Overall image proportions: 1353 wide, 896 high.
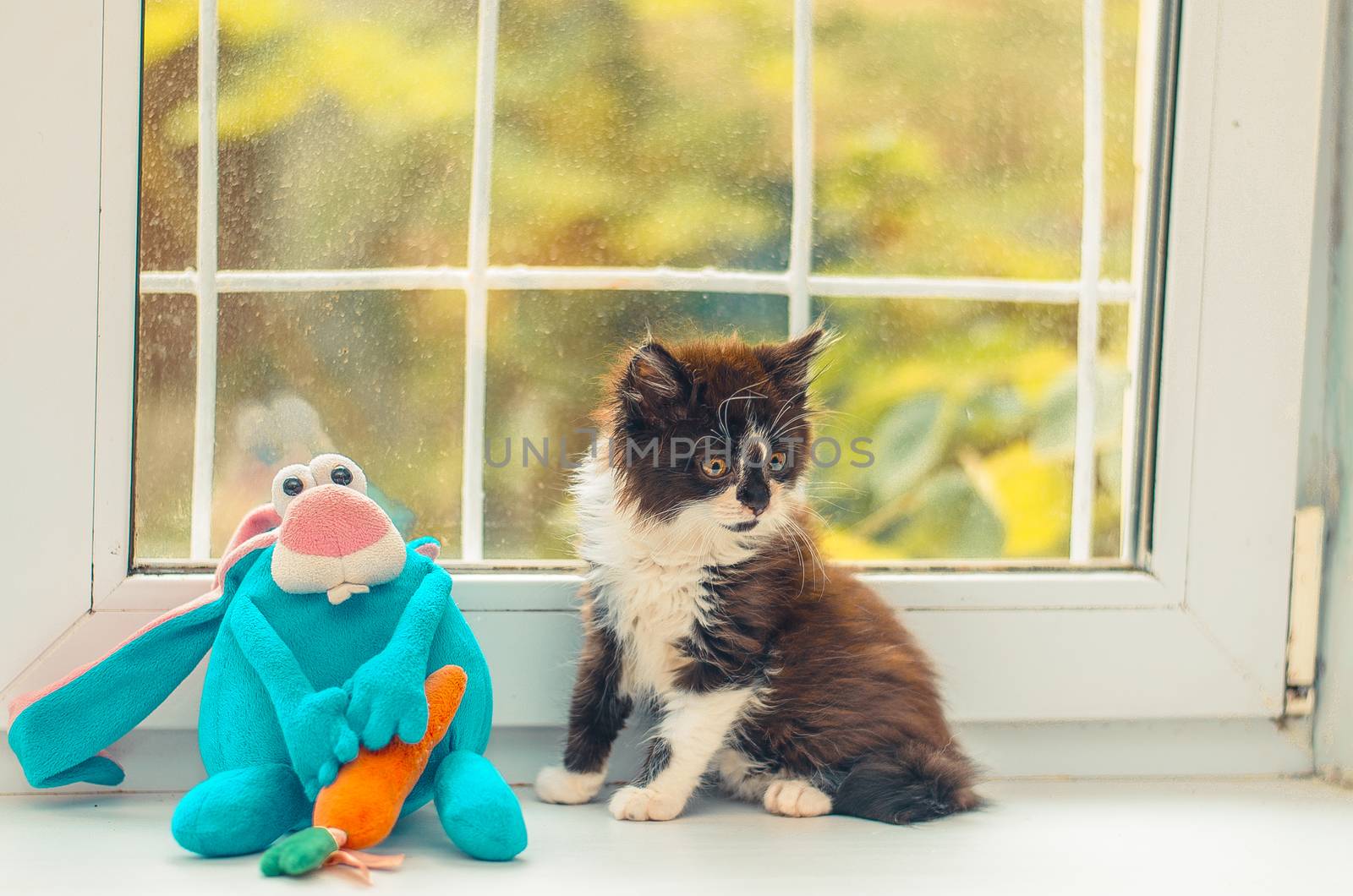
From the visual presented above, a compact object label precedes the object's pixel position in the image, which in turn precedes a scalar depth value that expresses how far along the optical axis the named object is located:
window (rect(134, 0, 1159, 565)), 1.28
